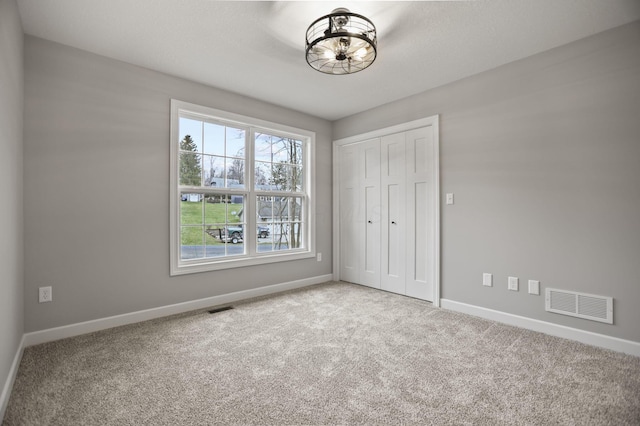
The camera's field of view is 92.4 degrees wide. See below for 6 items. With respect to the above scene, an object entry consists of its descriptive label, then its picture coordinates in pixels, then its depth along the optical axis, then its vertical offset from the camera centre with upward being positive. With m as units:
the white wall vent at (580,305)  2.40 -0.76
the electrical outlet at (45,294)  2.48 -0.65
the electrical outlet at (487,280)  3.04 -0.68
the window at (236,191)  3.32 +0.28
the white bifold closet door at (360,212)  4.20 +0.01
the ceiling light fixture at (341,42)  2.04 +1.25
